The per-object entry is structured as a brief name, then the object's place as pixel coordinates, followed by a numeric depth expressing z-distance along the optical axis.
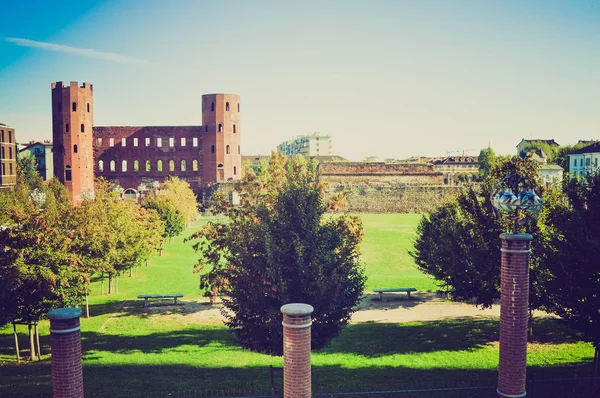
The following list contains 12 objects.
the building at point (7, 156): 63.59
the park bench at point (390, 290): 19.83
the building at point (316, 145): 154.00
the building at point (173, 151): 61.66
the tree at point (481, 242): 13.55
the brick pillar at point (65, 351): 7.20
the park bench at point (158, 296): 19.06
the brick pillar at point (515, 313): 7.96
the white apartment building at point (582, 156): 68.50
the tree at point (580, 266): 10.49
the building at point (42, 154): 89.81
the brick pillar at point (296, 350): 7.50
